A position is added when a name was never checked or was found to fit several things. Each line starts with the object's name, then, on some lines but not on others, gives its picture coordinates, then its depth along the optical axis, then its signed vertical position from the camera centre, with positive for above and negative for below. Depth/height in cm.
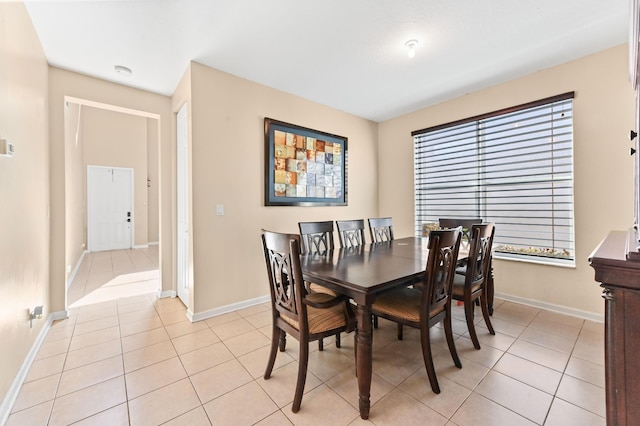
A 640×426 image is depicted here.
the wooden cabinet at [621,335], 80 -39
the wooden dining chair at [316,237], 253 -26
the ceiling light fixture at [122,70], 268 +148
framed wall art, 324 +62
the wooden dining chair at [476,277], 206 -56
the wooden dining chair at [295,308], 149 -61
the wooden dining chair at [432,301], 161 -64
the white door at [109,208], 639 +12
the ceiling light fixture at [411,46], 235 +151
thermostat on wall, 152 +40
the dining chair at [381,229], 308 -23
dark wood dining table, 143 -39
